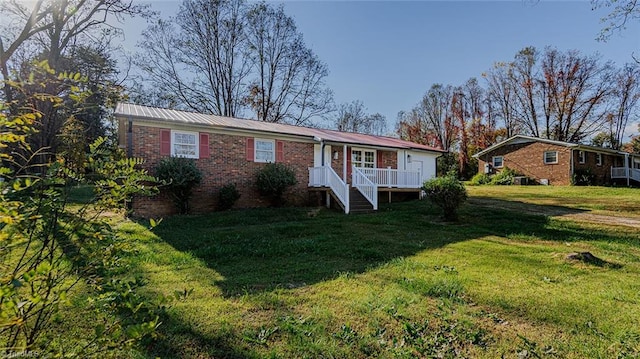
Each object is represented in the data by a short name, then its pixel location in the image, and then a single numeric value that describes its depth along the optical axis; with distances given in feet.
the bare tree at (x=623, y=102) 99.40
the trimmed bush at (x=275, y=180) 42.96
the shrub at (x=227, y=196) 40.50
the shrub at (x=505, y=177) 84.38
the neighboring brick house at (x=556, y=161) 77.71
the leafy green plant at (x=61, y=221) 4.59
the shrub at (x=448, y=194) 35.19
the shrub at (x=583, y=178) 75.31
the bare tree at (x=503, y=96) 110.63
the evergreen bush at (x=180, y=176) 35.86
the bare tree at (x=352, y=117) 122.72
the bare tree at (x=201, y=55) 78.28
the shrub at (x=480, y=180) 89.52
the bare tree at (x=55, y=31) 37.24
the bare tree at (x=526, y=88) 105.19
